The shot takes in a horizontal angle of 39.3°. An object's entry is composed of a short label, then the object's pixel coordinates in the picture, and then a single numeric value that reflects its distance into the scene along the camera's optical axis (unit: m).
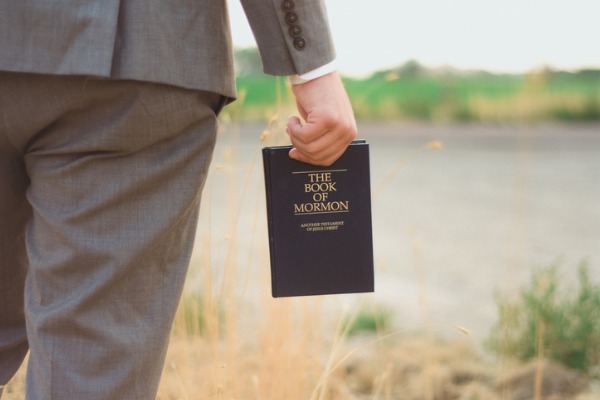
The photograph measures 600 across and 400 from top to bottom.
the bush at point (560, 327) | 2.64
